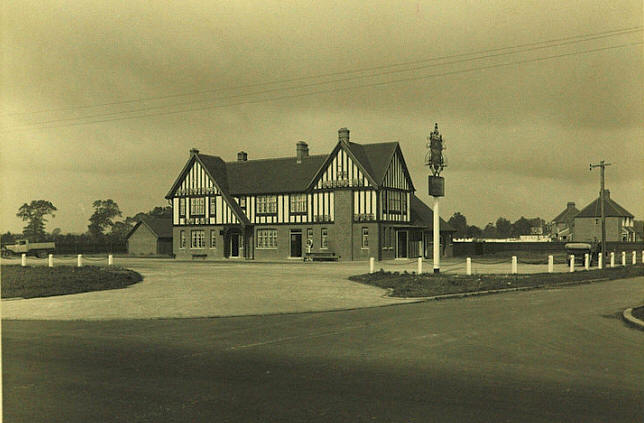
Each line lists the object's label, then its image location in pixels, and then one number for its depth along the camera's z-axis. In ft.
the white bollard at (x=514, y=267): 89.06
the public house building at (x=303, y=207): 162.81
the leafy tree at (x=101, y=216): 338.01
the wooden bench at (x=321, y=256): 159.63
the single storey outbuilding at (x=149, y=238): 224.33
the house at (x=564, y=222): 373.20
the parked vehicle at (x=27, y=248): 190.50
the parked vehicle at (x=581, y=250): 127.03
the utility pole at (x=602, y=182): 118.01
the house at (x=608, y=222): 301.84
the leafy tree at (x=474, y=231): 478.26
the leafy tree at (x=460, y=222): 522.39
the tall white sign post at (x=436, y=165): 82.89
